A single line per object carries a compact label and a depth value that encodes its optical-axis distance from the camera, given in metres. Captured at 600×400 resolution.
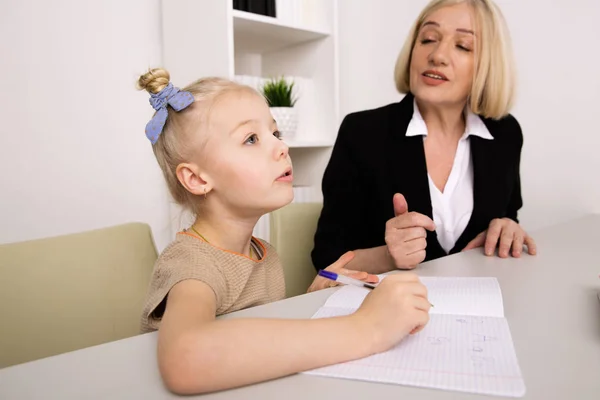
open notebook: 0.52
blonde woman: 1.50
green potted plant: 2.11
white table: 0.51
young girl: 0.53
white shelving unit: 1.87
